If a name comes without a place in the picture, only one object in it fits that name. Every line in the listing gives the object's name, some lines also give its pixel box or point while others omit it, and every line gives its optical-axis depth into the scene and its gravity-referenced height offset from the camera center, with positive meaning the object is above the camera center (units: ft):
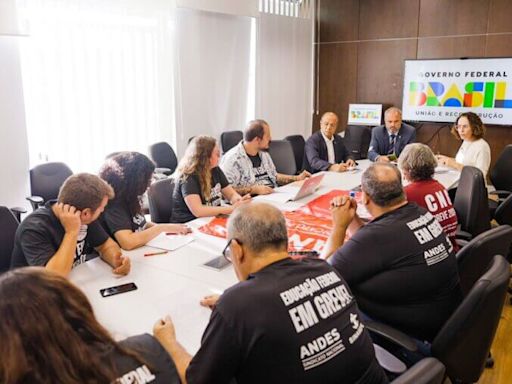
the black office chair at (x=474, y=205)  10.51 -2.49
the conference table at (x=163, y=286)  5.74 -2.68
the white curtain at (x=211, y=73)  17.78 +0.69
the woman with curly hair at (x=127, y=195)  8.13 -1.77
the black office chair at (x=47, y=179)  12.75 -2.33
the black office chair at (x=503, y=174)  14.64 -2.54
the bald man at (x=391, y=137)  17.52 -1.68
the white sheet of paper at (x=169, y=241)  8.30 -2.61
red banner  8.44 -2.58
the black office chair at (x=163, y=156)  16.30 -2.21
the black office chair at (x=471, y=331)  5.45 -2.83
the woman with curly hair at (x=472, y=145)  14.53 -1.66
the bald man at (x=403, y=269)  6.31 -2.32
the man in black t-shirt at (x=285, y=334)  4.16 -2.11
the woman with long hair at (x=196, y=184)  10.07 -1.96
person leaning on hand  6.70 -1.87
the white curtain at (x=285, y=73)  21.22 +0.78
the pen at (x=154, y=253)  7.93 -2.63
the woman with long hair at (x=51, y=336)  2.94 -1.54
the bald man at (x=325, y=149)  15.70 -1.95
